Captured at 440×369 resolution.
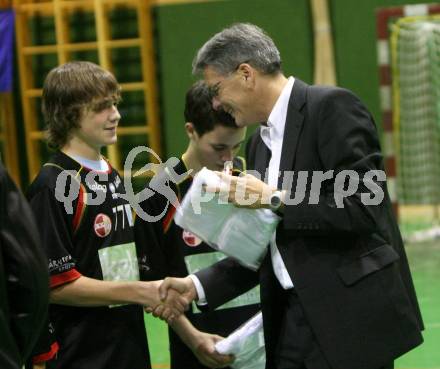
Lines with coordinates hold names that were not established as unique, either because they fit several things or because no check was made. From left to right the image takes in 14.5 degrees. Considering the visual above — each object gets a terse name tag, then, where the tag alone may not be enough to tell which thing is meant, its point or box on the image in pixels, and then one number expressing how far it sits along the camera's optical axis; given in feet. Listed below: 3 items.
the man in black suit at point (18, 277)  13.34
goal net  52.97
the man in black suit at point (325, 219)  15.87
